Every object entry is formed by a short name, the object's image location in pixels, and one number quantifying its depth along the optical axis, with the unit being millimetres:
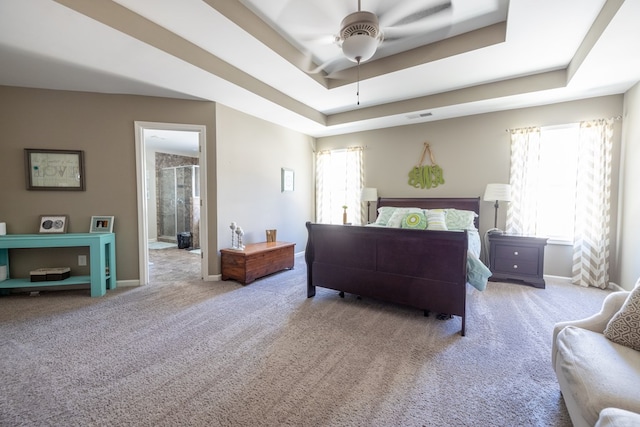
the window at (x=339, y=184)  5445
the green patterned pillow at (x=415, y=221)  3842
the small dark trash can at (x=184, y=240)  6542
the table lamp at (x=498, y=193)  3814
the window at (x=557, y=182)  3809
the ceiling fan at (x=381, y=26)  2126
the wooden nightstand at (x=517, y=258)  3648
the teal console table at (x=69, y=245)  3025
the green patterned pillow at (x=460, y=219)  3982
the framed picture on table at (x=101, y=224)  3475
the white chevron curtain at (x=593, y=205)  3512
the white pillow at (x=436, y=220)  3695
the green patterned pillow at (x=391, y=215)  4137
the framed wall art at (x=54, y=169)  3293
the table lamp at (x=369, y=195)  4965
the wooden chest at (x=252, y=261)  3696
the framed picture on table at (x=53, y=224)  3318
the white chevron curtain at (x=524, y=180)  3955
